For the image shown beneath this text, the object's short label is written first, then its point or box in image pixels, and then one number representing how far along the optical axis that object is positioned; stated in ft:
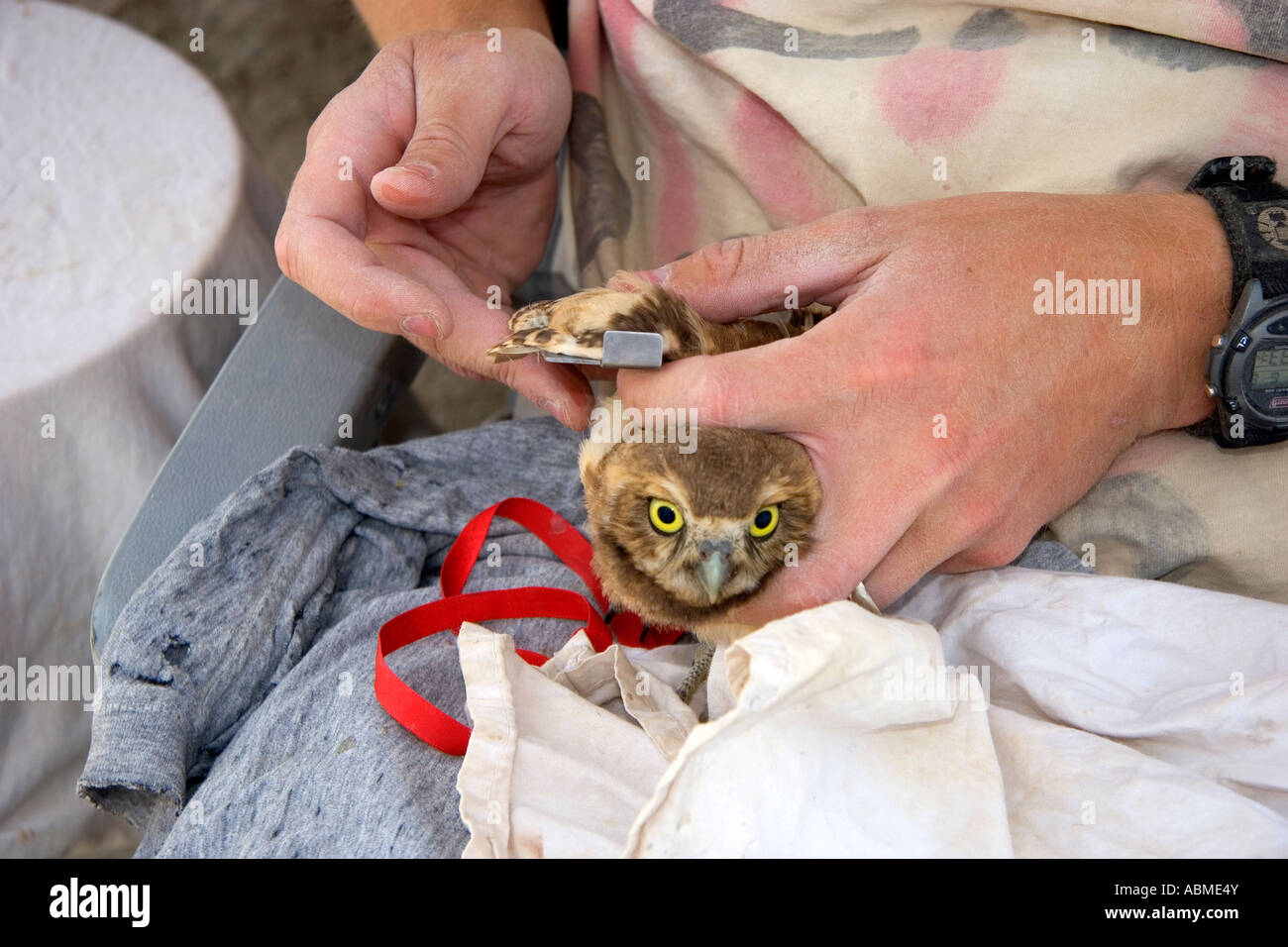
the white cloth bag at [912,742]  1.50
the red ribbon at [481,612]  1.67
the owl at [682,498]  1.68
